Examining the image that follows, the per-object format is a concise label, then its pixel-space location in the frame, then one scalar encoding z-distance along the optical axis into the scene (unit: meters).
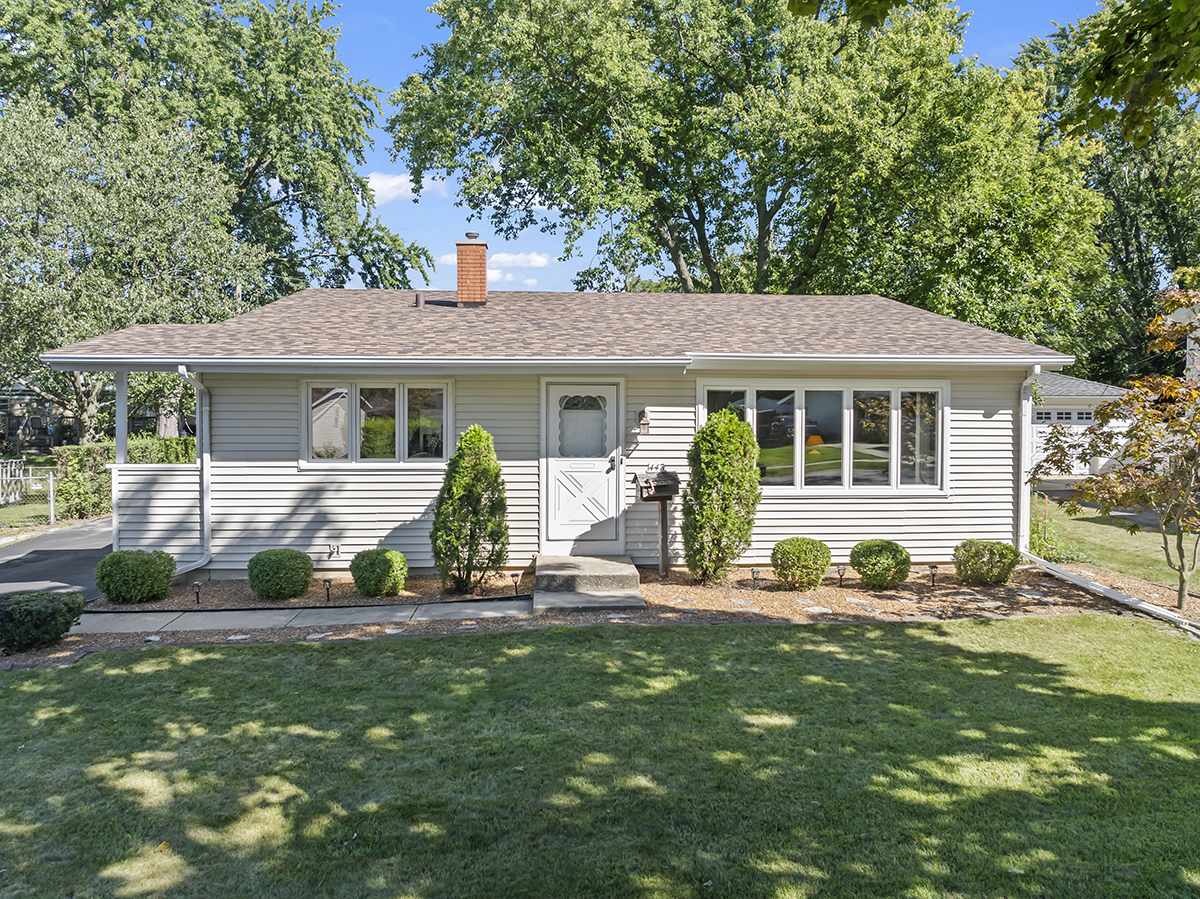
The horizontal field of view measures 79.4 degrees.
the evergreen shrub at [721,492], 8.59
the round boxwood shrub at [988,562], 8.88
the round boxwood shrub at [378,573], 8.33
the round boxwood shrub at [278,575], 8.26
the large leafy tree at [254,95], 23.48
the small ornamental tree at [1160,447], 7.59
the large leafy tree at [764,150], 17.25
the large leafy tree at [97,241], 16.86
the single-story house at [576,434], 9.34
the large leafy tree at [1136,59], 4.34
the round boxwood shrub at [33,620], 6.35
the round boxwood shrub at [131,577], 8.08
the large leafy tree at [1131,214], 28.69
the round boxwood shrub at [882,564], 8.63
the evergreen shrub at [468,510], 8.30
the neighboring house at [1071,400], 24.12
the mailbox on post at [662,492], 8.87
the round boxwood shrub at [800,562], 8.59
